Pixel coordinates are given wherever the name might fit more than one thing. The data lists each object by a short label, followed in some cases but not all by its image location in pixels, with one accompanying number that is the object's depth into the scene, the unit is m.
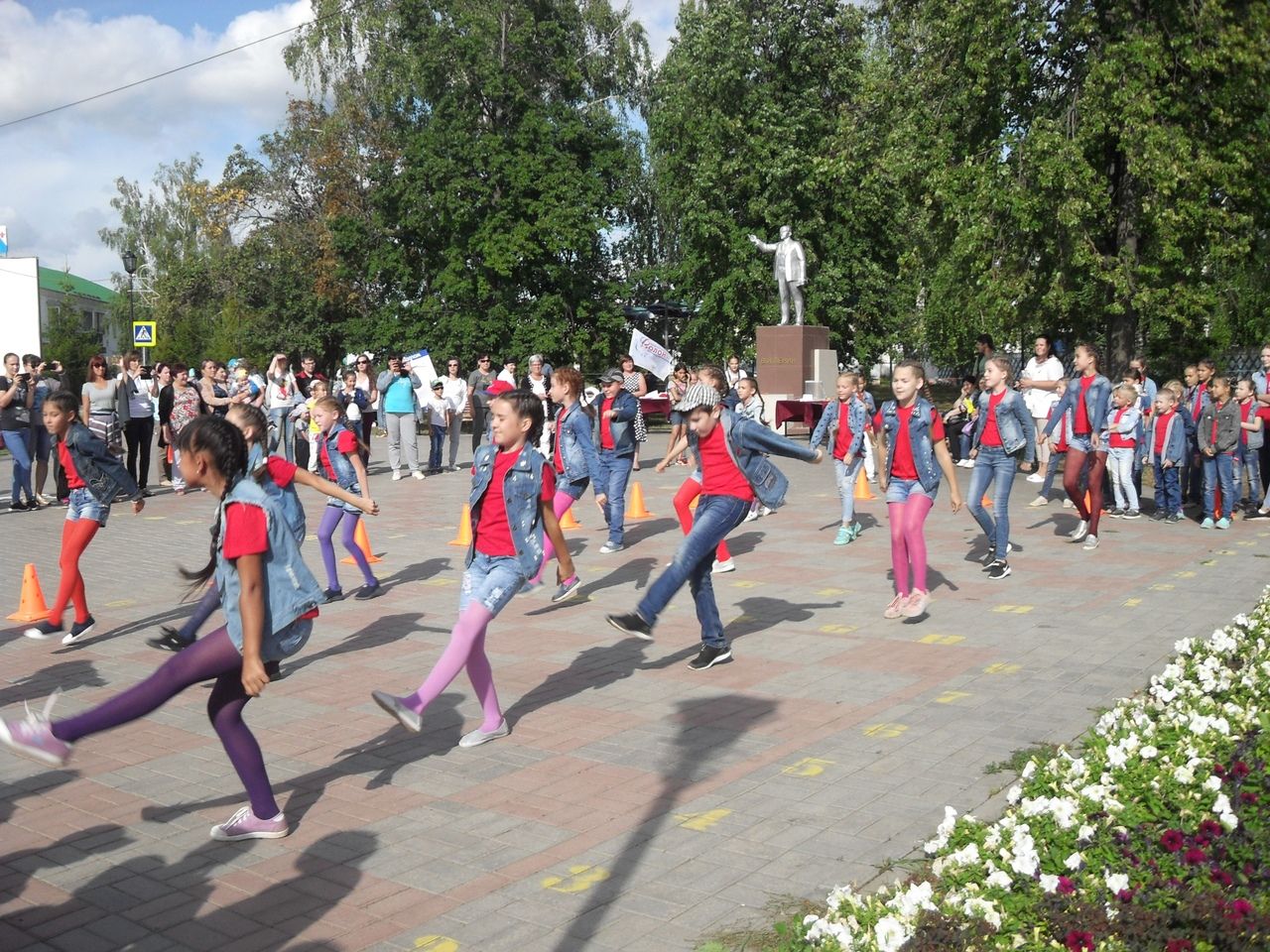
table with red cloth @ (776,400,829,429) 27.64
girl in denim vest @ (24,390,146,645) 8.45
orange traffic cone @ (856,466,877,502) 16.74
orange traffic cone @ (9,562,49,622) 9.50
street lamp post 34.81
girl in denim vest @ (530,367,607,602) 11.04
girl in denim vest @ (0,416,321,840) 4.73
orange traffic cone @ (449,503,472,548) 13.07
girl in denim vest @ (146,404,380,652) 5.89
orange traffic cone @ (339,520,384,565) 10.67
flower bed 3.32
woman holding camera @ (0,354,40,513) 16.41
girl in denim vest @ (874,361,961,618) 9.01
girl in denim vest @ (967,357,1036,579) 10.97
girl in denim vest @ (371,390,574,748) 6.07
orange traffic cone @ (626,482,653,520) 15.29
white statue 29.92
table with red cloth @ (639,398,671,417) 29.48
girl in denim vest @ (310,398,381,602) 10.01
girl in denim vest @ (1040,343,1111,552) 12.91
